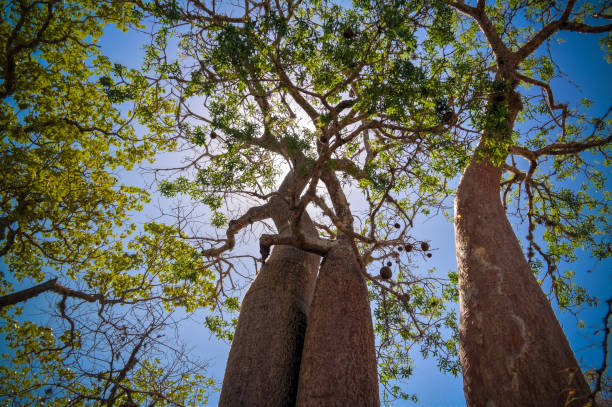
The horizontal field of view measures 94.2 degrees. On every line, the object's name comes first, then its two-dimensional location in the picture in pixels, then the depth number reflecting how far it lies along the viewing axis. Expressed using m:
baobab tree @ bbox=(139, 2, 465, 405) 2.73
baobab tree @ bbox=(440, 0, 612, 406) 2.26
